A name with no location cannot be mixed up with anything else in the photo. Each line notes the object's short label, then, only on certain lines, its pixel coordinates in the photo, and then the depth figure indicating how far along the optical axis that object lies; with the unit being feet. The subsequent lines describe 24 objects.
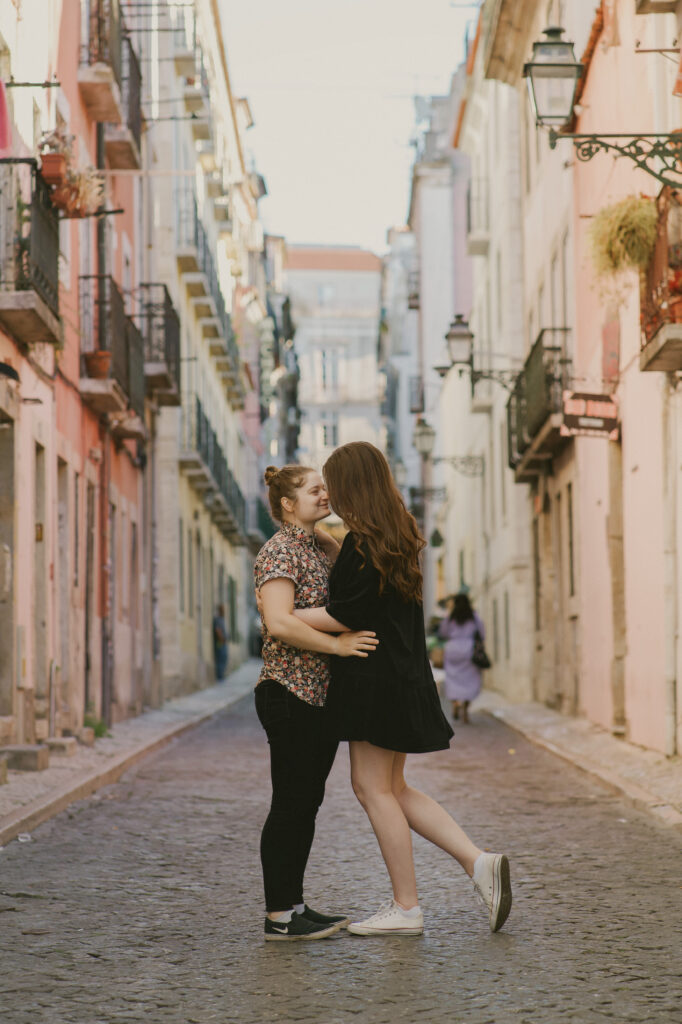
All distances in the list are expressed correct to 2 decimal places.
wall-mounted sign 58.70
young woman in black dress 20.75
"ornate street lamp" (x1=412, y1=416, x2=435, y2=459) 122.93
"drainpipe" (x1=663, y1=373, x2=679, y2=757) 48.62
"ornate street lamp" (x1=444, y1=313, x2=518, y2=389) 83.93
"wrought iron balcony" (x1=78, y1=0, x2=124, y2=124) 65.00
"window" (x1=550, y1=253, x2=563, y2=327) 79.56
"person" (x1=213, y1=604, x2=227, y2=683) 135.23
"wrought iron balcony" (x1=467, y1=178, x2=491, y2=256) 114.32
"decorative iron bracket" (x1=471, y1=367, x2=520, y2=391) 83.03
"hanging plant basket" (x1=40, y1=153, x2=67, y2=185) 50.75
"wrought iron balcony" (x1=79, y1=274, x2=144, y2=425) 65.46
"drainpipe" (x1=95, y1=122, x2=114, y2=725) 69.21
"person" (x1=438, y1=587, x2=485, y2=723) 74.54
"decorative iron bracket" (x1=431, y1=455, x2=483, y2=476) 124.47
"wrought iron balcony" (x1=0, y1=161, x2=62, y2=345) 47.42
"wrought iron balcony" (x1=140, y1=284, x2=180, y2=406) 84.38
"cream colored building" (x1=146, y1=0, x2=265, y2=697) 106.42
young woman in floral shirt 21.06
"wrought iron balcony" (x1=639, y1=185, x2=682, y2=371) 43.62
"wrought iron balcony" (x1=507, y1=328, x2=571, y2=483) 73.87
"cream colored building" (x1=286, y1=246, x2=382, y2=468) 337.31
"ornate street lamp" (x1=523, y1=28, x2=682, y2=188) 39.29
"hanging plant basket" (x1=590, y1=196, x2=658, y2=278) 46.80
